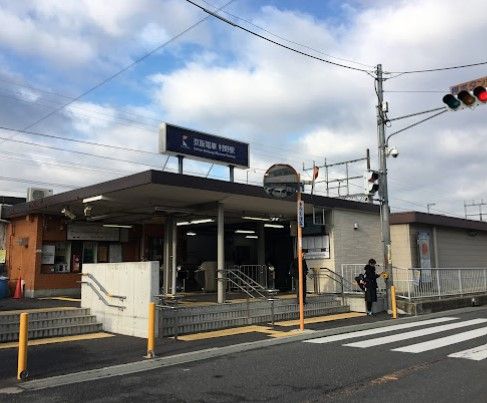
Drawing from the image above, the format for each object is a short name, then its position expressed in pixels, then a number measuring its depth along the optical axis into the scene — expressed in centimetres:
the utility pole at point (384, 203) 1703
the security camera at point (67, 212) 1886
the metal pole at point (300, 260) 1270
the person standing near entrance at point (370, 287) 1652
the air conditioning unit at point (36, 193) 2028
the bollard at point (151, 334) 953
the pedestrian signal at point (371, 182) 1667
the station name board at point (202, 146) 1678
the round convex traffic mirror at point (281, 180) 1294
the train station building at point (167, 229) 1662
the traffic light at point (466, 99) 1195
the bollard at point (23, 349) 792
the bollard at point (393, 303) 1628
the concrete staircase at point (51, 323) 1195
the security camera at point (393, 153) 1723
